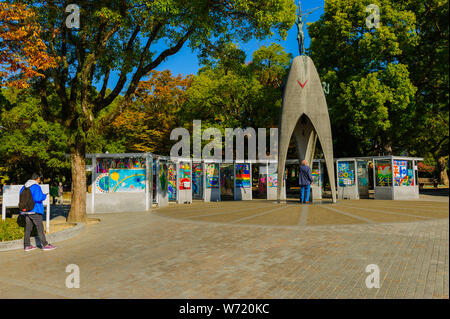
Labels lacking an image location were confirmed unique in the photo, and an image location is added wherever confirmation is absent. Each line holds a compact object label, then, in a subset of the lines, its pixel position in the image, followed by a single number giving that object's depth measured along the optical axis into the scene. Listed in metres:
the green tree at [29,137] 28.69
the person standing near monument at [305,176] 15.29
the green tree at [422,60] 21.55
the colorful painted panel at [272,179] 22.42
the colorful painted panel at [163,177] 17.77
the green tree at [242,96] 27.78
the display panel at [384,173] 19.34
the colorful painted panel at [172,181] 20.05
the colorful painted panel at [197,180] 21.52
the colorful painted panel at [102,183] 15.13
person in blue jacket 7.50
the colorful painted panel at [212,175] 20.97
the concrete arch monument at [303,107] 16.53
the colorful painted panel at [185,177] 19.89
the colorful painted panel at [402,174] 19.23
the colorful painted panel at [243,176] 22.09
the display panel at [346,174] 20.80
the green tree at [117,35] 10.66
